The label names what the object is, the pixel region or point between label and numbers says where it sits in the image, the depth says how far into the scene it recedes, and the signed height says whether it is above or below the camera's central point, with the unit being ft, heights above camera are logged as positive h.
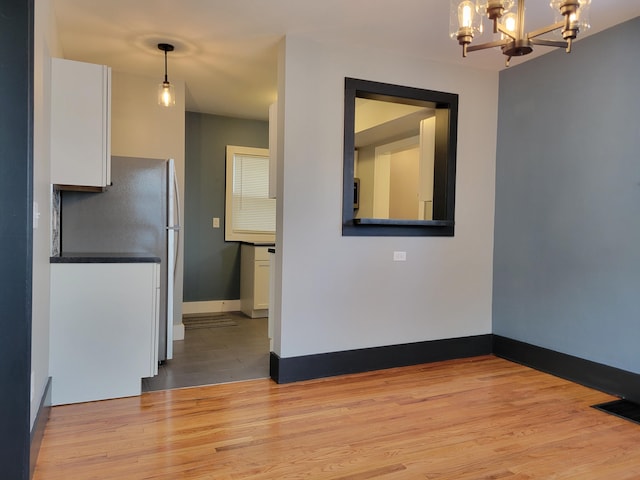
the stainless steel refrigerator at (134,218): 10.37 +0.14
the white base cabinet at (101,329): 8.61 -2.14
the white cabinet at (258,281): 16.94 -2.11
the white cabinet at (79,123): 8.72 +2.03
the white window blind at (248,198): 18.48 +1.25
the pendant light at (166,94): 11.25 +3.36
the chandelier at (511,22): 5.73 +2.88
